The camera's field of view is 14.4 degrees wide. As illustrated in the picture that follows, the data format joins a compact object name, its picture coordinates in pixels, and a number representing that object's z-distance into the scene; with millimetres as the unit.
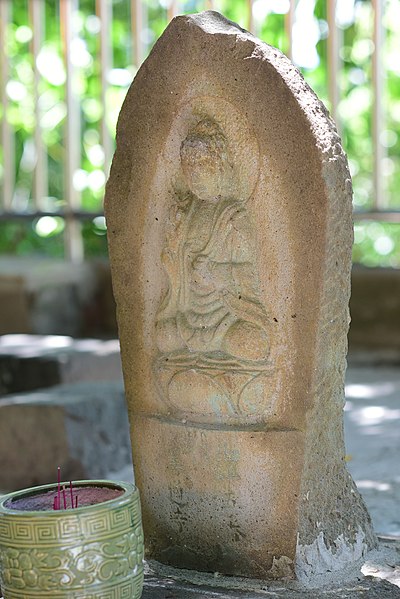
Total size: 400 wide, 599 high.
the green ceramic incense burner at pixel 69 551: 3618
